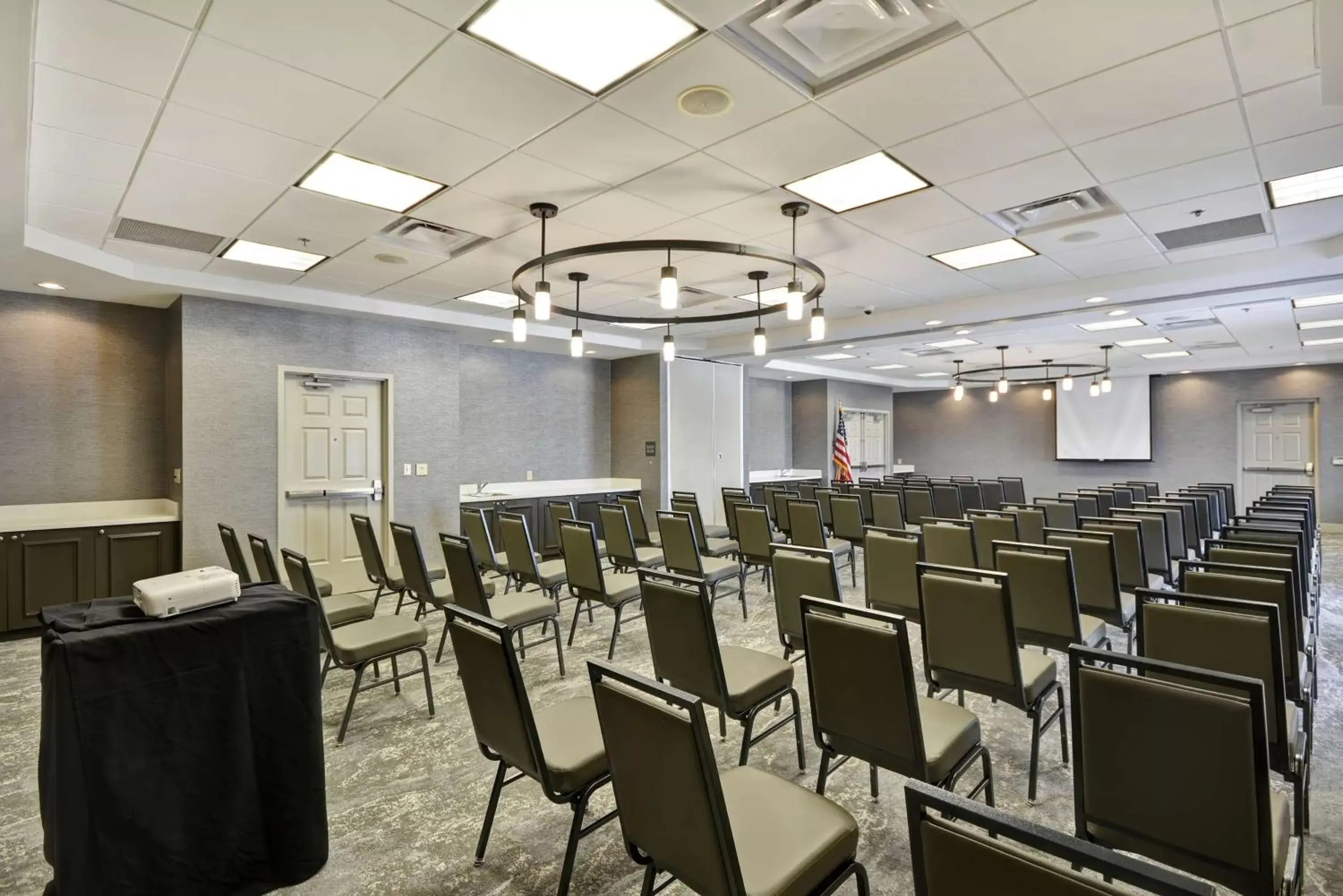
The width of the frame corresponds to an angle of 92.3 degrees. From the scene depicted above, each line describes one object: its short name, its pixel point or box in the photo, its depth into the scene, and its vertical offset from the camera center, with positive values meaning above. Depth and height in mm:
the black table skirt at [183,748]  1348 -664
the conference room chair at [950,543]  4090 -577
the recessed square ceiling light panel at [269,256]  4672 +1545
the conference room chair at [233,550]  3974 -560
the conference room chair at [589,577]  4191 -800
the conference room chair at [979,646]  2475 -768
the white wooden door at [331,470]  6082 -105
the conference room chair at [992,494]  8492 -535
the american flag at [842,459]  11969 -74
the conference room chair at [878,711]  1954 -820
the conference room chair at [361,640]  3135 -909
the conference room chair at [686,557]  4730 -759
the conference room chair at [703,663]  2475 -855
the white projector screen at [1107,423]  12469 +589
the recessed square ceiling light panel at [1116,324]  7336 +1494
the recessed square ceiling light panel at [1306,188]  3619 +1529
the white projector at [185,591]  1511 -315
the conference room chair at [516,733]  1896 -908
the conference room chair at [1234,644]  1938 -635
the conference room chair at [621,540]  5016 -657
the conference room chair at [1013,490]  8828 -503
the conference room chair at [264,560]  3395 -555
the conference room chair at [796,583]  2936 -604
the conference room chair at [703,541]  5824 -800
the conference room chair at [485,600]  3633 -864
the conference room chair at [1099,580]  3477 -700
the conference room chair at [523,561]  4629 -756
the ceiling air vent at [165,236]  4180 +1520
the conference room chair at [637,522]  5914 -597
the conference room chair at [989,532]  4688 -582
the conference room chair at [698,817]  1392 -896
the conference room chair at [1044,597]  2996 -689
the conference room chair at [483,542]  4918 -678
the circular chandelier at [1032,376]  9992 +1462
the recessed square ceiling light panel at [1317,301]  6316 +1483
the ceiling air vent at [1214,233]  4344 +1534
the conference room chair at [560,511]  5927 -502
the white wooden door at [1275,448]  11164 +58
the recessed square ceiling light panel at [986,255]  4883 +1566
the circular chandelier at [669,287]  3453 +1016
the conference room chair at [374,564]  4719 -800
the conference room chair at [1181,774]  1501 -804
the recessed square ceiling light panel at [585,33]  2174 +1511
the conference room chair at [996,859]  813 -587
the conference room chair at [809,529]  5430 -636
